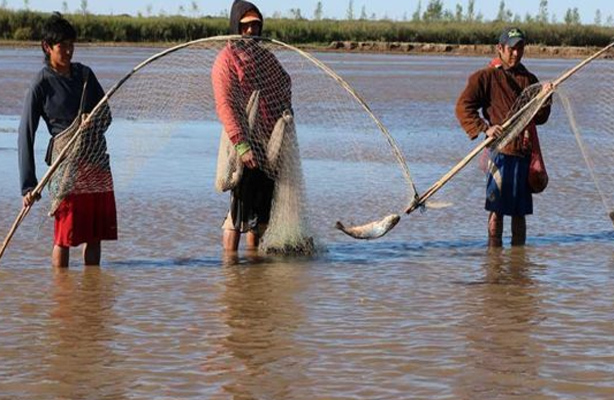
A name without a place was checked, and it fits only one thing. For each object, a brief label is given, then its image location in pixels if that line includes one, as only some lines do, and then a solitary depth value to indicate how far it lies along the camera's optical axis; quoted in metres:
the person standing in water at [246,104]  14.72
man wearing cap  15.67
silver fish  15.41
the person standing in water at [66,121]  13.47
